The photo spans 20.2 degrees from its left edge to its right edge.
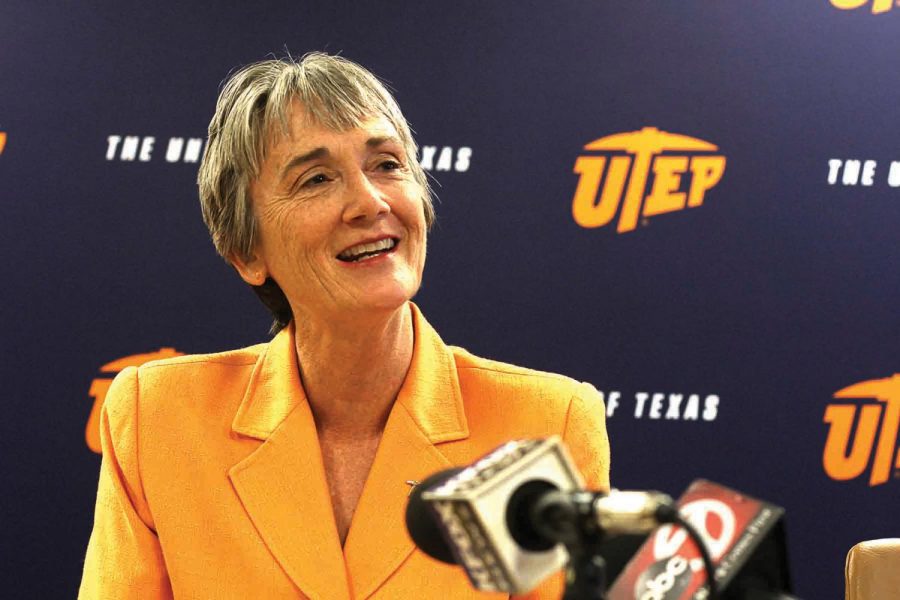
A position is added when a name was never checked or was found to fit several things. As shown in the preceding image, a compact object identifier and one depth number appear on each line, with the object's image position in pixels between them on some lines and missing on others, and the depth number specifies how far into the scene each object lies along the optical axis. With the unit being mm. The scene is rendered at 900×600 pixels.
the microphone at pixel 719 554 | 1652
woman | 2036
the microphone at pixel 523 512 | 1436
